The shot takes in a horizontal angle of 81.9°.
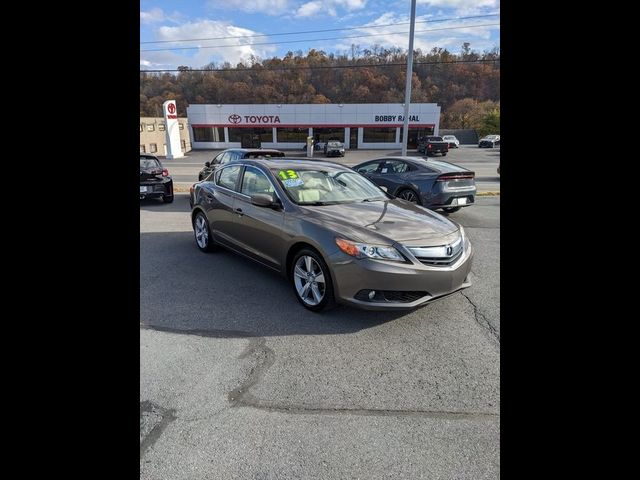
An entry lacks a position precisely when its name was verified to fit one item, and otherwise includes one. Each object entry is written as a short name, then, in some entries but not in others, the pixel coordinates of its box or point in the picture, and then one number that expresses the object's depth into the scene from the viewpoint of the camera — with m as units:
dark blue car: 8.64
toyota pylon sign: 33.81
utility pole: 15.81
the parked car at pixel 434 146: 38.19
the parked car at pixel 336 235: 3.41
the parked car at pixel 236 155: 9.59
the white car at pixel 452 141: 49.34
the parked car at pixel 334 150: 36.72
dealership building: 46.44
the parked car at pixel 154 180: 10.59
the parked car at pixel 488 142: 51.70
